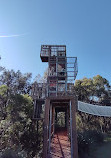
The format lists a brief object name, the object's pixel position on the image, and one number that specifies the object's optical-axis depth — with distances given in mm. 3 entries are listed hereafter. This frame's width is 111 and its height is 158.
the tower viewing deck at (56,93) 5724
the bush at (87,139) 7994
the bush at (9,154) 5473
